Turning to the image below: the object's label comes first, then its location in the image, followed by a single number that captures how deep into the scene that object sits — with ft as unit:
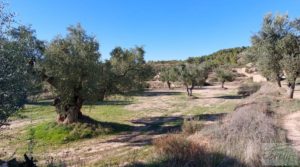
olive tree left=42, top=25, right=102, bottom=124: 39.63
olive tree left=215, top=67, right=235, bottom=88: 123.54
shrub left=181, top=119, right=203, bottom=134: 27.34
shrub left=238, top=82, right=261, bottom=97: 89.58
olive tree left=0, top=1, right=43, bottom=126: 16.34
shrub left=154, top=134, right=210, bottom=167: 16.35
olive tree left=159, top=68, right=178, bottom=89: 106.40
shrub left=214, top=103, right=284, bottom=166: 17.13
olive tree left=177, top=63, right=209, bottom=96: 93.53
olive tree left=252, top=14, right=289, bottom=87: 55.32
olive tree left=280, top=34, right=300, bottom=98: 51.37
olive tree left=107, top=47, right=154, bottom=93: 47.58
